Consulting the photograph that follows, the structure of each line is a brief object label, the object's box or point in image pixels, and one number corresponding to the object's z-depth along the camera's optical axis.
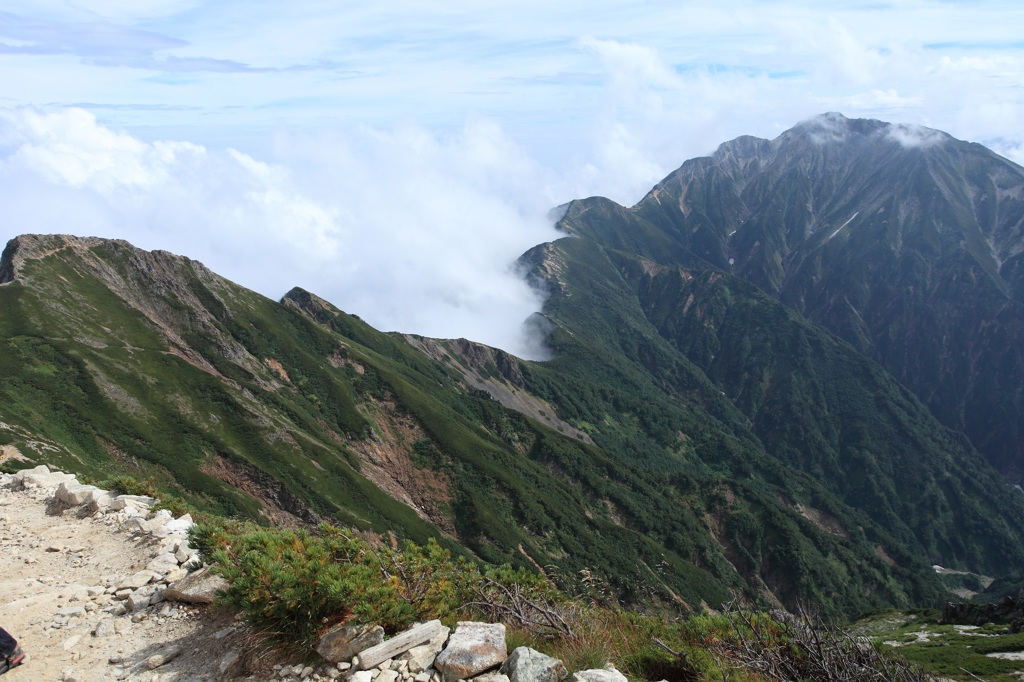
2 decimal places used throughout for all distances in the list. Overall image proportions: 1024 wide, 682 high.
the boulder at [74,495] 25.11
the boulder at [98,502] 24.30
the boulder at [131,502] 24.17
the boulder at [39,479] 27.75
